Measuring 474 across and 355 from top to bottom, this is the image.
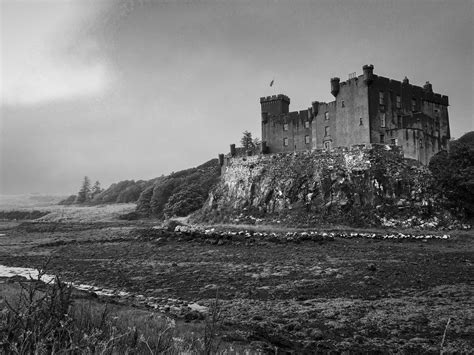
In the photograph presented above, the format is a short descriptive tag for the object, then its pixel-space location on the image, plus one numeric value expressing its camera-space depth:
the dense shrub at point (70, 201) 173.84
